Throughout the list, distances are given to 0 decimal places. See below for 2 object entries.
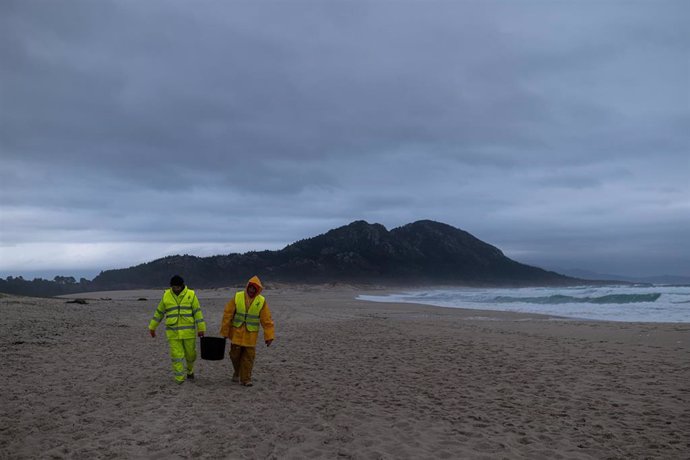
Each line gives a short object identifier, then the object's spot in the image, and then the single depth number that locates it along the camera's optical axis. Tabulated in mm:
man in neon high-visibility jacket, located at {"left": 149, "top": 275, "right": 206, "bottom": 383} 8227
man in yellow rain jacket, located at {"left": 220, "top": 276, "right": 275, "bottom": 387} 8383
